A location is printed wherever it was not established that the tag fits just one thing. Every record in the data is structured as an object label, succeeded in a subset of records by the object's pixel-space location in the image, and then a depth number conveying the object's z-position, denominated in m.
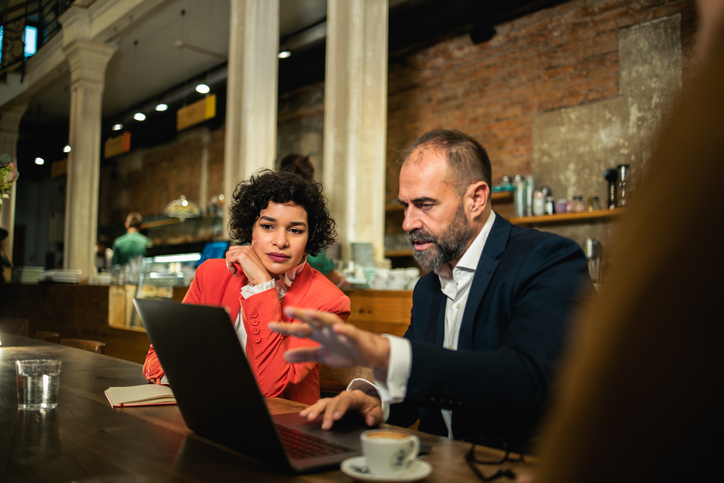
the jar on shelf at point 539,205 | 5.73
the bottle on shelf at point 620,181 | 5.11
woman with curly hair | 1.73
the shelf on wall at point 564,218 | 5.34
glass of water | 1.34
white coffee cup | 0.77
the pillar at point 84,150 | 8.24
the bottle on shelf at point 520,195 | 5.88
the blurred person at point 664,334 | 0.24
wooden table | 0.85
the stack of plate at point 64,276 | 7.20
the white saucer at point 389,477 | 0.77
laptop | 0.84
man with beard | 0.96
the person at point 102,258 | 9.63
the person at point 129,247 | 7.19
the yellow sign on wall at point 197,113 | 6.73
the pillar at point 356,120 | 4.85
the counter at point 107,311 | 3.54
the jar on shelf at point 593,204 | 5.44
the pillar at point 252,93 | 5.46
